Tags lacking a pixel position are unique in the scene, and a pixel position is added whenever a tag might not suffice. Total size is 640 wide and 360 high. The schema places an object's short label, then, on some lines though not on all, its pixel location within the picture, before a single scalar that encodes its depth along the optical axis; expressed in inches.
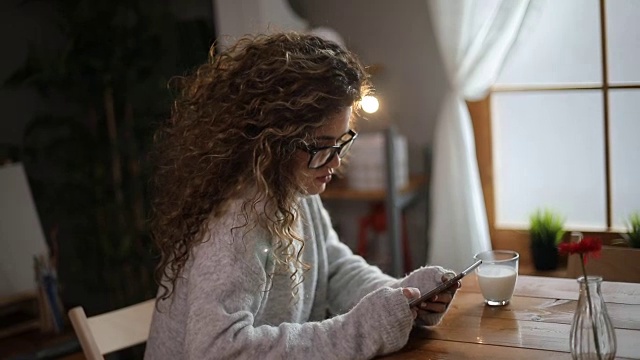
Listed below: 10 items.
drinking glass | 65.6
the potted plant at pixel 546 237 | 106.1
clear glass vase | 51.2
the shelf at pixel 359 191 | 112.5
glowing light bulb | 73.7
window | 102.8
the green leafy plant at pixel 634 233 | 96.3
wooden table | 57.3
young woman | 58.3
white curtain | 103.5
